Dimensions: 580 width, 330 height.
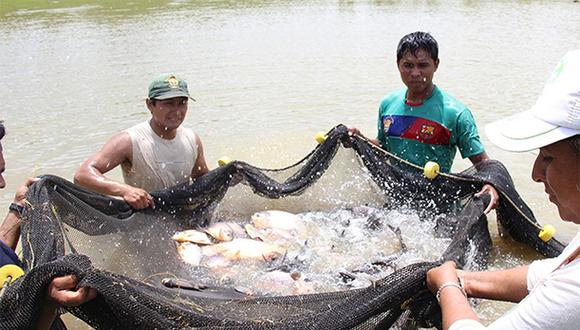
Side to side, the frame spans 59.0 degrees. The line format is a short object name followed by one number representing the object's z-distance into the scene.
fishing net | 2.46
